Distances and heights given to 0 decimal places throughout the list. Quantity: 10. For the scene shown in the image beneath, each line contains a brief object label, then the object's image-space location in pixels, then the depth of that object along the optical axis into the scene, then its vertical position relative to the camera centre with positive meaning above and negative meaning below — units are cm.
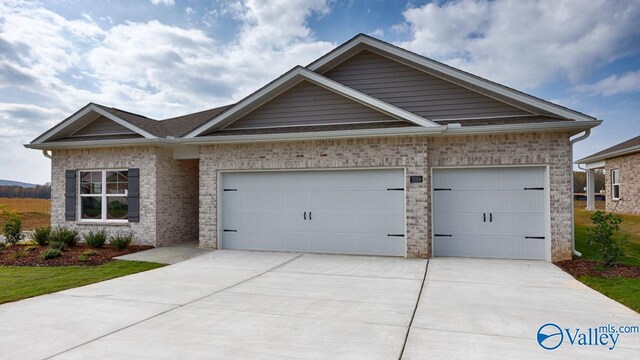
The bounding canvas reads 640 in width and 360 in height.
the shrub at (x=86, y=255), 948 -161
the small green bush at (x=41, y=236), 1122 -130
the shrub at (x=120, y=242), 1069 -141
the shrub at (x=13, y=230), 1126 -111
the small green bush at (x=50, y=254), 952 -155
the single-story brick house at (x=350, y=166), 938 +71
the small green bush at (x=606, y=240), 813 -111
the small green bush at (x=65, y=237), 1115 -132
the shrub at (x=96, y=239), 1102 -138
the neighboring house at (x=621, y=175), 1838 +81
